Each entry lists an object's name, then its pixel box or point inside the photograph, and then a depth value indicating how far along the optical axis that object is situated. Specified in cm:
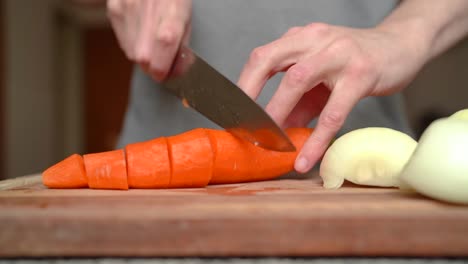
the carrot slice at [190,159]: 57
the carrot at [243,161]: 59
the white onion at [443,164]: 50
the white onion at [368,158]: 55
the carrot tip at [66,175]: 56
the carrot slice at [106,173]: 56
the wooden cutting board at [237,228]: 50
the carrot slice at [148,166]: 56
